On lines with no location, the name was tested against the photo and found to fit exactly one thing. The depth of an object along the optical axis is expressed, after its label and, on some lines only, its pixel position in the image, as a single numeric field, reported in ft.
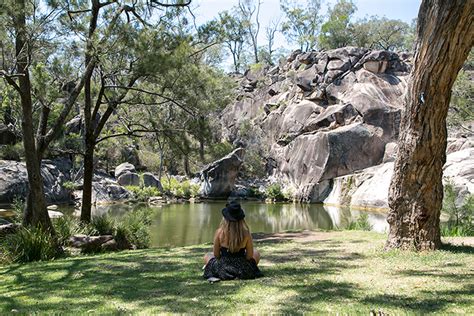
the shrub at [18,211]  37.25
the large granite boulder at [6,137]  95.02
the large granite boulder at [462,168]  63.35
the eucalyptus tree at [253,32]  177.22
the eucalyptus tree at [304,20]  184.96
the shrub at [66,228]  33.58
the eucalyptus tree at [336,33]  158.10
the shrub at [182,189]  110.11
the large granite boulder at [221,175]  107.96
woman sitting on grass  16.98
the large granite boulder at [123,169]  113.39
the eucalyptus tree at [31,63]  28.84
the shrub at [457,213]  35.78
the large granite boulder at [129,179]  110.83
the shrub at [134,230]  38.55
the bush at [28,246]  28.25
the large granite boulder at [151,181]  110.55
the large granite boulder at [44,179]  80.89
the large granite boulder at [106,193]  98.66
